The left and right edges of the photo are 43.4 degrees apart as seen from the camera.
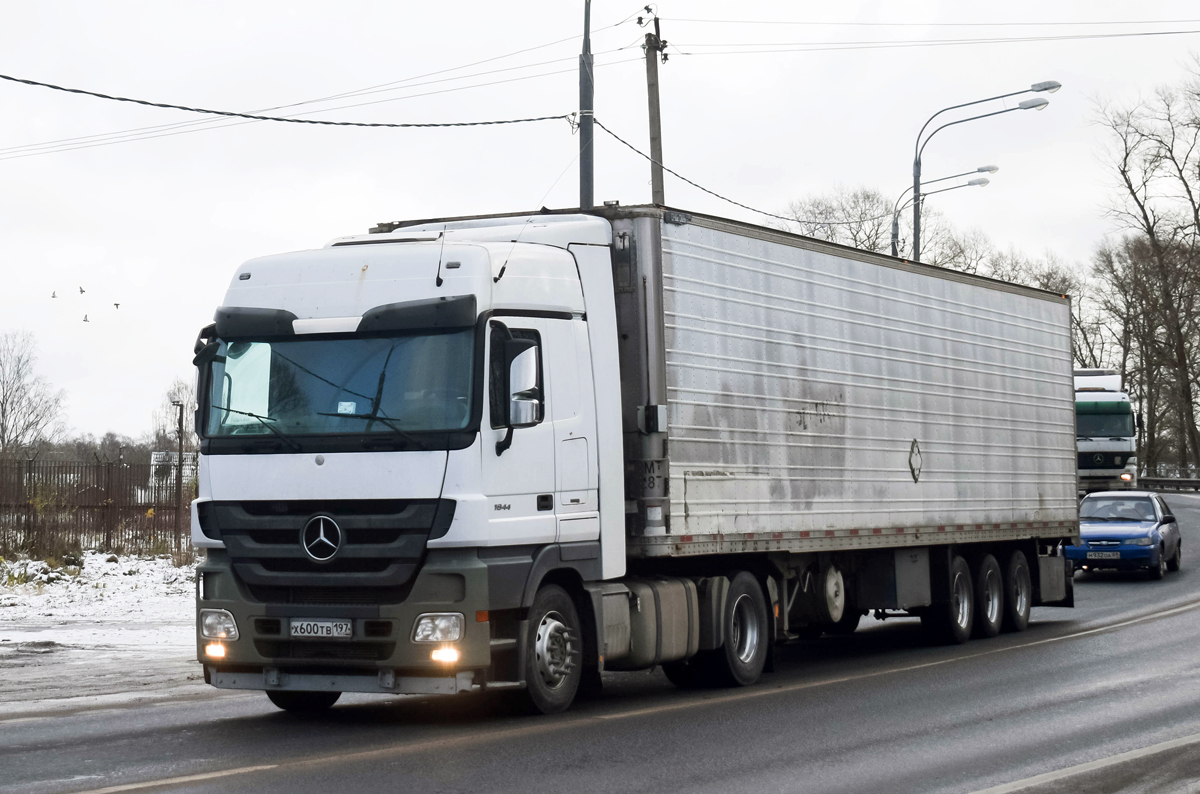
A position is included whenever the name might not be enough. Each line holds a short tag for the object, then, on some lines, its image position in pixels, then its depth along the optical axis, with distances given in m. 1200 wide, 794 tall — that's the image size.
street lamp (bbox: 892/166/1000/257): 32.69
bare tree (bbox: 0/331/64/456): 84.69
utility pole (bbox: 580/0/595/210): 21.06
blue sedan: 26.73
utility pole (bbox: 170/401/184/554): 25.66
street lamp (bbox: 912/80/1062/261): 29.39
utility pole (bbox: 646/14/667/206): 22.72
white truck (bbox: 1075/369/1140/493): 40.84
